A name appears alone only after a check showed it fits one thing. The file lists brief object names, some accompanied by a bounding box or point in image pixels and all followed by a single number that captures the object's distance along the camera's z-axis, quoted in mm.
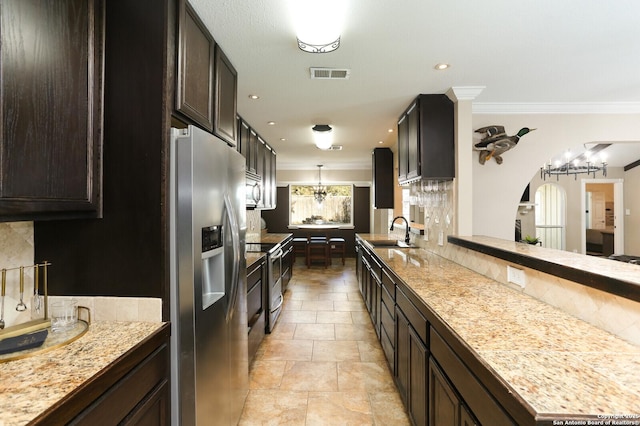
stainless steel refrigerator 1409
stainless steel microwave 3863
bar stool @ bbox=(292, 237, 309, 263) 7859
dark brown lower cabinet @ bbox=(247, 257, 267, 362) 2705
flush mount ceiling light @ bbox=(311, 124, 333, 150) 4090
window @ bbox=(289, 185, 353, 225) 8828
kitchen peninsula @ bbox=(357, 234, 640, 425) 802
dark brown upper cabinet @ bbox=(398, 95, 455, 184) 2893
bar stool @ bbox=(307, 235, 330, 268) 7406
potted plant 4570
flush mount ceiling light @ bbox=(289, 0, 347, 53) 1576
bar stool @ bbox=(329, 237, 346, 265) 7823
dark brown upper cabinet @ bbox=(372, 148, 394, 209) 5824
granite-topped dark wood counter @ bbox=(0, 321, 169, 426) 814
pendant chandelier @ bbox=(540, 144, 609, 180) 6294
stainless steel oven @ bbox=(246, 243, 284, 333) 3432
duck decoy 3088
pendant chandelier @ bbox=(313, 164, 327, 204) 8719
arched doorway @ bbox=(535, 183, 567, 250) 7941
